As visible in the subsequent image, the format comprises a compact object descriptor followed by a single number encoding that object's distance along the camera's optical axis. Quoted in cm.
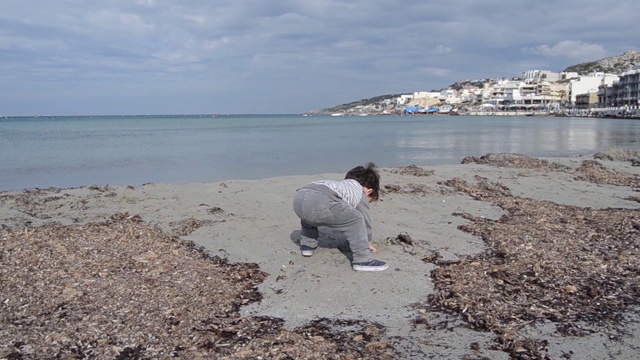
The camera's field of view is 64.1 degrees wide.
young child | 503
